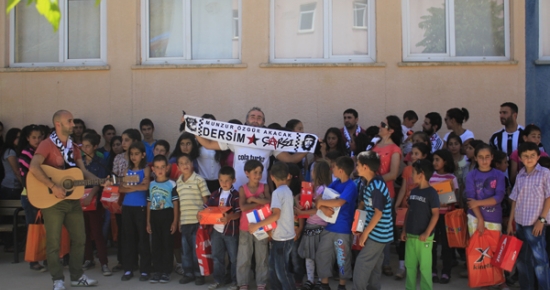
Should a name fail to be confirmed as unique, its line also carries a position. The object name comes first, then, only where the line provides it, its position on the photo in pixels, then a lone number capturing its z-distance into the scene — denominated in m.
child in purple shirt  6.87
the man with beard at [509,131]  7.95
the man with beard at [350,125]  8.78
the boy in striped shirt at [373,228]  6.41
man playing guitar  7.03
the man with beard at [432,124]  8.69
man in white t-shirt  7.64
